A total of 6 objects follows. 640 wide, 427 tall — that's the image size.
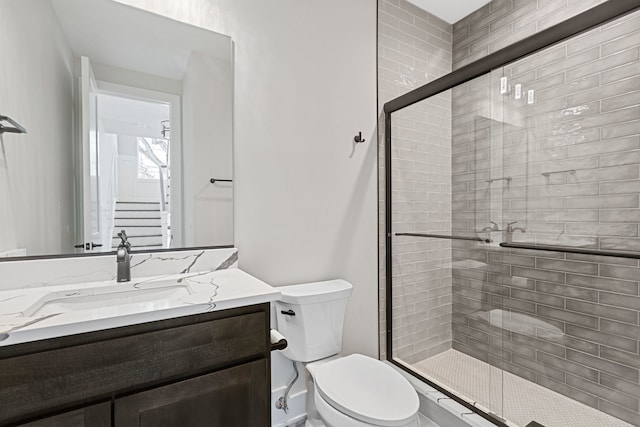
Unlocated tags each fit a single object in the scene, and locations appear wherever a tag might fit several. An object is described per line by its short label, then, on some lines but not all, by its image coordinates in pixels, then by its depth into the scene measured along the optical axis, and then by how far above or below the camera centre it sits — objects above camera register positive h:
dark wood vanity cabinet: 0.73 -0.44
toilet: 1.20 -0.74
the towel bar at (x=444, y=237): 2.00 -0.18
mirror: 1.13 +0.33
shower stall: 1.52 -0.03
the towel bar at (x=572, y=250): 1.39 -0.21
